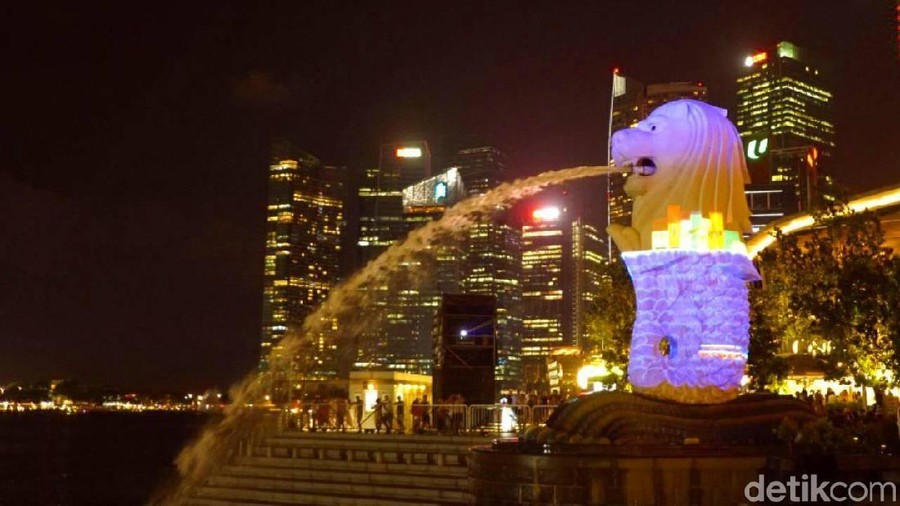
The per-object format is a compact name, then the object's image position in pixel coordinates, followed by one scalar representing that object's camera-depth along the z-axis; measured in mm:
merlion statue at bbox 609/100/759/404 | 19891
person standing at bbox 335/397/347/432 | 30297
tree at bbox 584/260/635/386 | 35625
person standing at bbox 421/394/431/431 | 29000
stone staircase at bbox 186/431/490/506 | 22359
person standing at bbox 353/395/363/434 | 30641
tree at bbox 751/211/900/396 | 26781
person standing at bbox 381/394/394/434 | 29231
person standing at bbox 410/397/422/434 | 28683
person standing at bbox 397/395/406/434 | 29406
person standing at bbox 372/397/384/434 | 29738
